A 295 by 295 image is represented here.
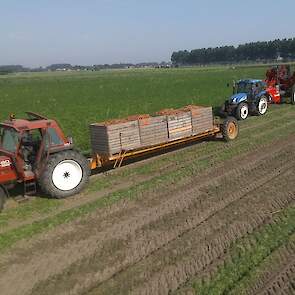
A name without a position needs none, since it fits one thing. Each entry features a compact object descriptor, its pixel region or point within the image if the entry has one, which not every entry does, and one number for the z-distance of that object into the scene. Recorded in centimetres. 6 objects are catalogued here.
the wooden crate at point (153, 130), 1183
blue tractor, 1850
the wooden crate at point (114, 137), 1109
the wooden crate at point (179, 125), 1257
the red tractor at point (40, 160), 917
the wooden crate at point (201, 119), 1335
